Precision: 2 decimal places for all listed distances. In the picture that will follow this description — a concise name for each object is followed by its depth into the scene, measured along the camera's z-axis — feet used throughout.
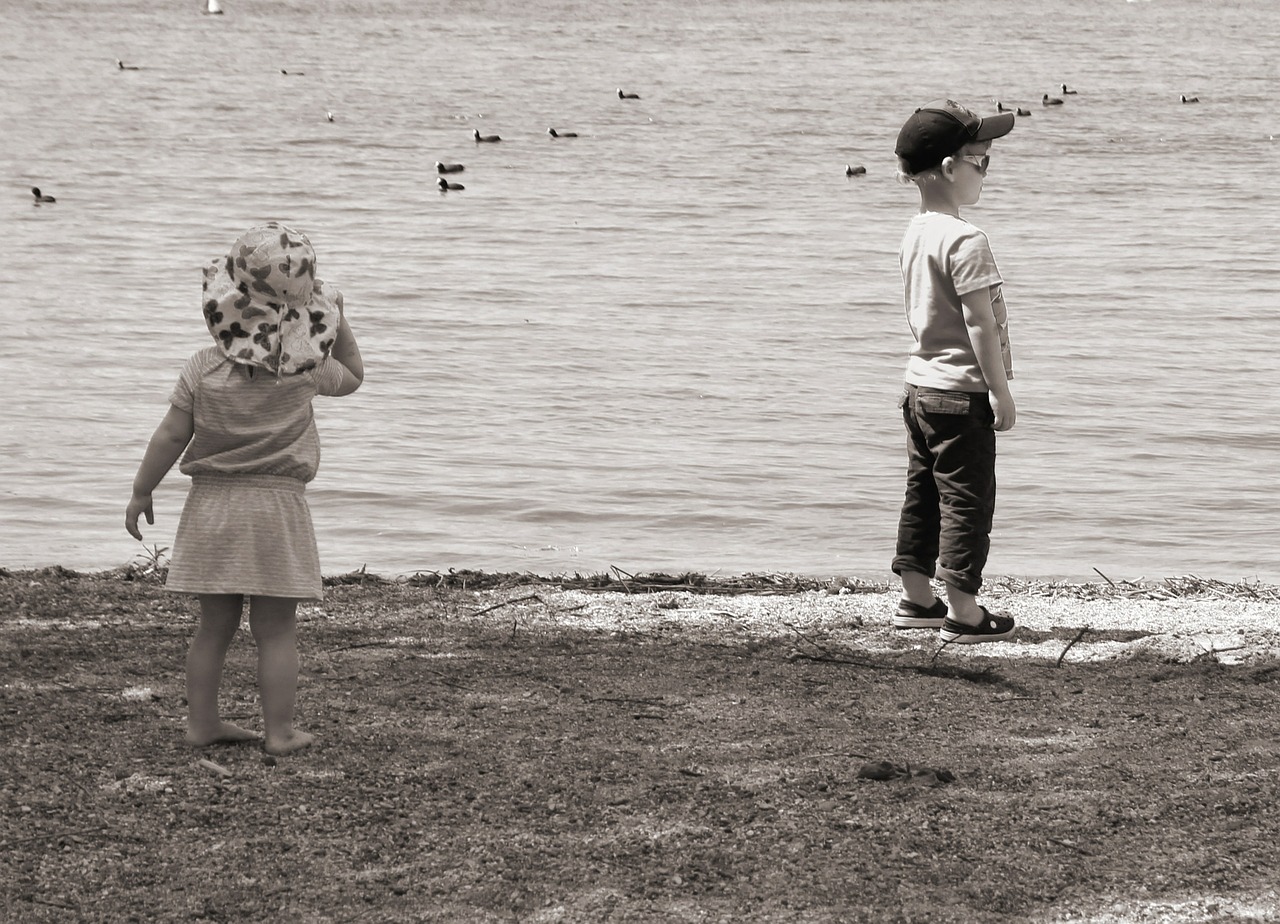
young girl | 24.71
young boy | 30.78
